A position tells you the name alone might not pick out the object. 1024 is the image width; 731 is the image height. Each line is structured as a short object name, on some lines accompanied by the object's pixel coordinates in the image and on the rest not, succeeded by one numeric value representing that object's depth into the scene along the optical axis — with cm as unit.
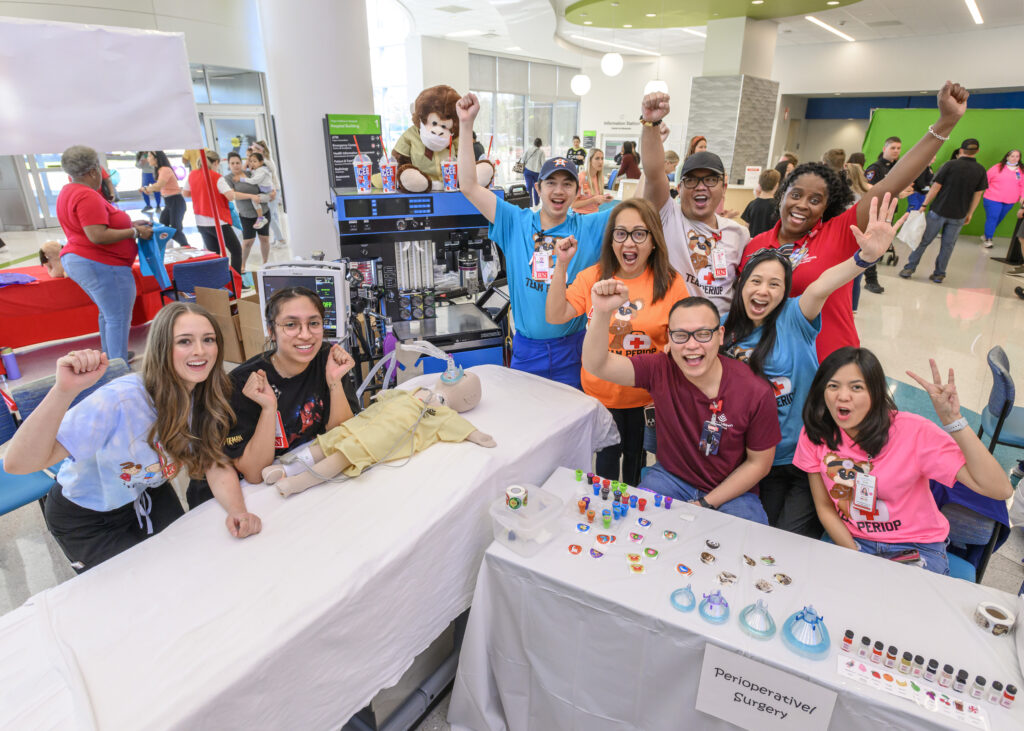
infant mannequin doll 172
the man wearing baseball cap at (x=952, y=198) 696
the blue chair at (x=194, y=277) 473
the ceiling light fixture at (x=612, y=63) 903
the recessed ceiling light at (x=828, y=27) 979
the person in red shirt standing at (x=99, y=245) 359
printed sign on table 116
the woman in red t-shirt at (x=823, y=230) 219
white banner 323
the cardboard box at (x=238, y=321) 395
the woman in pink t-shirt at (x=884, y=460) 158
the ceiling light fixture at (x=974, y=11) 840
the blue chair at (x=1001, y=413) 232
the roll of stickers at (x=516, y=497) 160
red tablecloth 440
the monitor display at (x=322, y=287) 255
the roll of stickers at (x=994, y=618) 124
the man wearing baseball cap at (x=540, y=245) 251
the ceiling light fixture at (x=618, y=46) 1254
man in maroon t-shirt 182
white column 400
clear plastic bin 153
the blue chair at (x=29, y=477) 211
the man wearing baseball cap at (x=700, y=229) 242
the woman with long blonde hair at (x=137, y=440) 147
